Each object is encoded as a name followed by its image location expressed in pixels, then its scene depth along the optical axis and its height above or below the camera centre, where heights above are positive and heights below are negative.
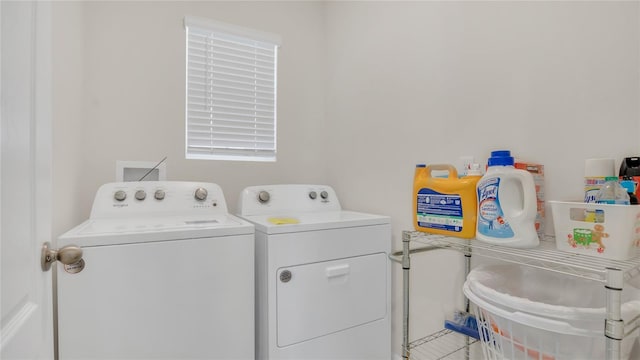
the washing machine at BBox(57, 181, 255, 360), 1.03 -0.38
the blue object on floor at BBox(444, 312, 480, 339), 1.26 -0.58
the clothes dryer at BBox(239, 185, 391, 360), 1.33 -0.46
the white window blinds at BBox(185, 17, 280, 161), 1.99 +0.54
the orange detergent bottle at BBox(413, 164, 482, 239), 1.06 -0.08
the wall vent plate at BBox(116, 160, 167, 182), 1.78 +0.04
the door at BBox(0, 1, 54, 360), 0.56 +0.00
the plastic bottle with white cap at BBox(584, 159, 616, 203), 0.94 +0.01
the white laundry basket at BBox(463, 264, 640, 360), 0.74 -0.34
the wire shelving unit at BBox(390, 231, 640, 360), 0.69 -0.26
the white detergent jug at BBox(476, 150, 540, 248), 0.93 -0.08
